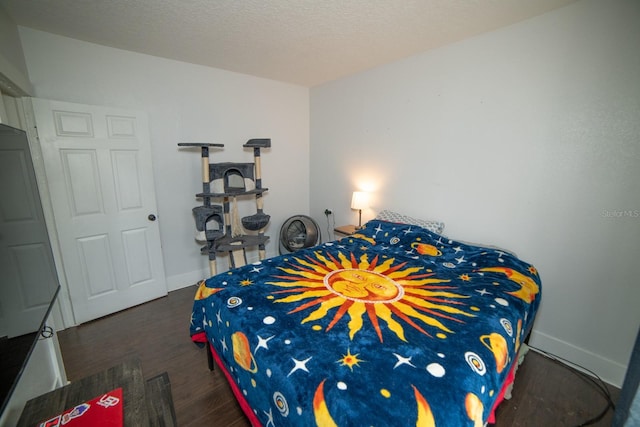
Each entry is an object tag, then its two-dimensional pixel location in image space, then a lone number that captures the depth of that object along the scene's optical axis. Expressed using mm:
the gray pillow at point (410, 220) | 2582
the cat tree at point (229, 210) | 2797
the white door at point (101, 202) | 2230
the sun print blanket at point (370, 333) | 936
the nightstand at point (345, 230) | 3162
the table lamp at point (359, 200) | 3134
